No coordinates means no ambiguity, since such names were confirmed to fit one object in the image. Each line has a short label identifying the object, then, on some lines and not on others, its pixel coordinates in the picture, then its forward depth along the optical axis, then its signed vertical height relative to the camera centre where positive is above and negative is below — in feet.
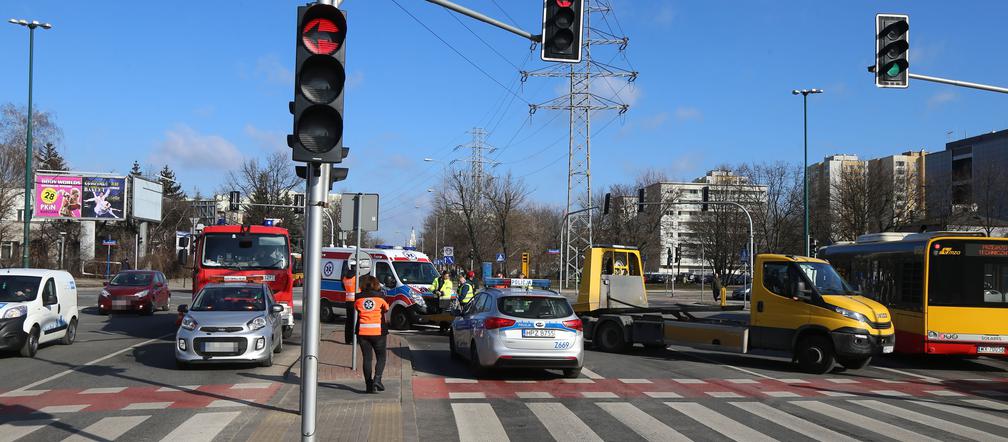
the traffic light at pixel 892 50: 42.22 +11.07
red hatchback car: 90.99 -6.15
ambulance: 76.43 -3.50
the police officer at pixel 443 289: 71.87 -3.84
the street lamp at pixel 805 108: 123.07 +23.15
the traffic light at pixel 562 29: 31.91 +8.91
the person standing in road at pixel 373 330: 35.96 -3.92
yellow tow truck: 46.96 -4.67
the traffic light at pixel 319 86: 18.93 +3.80
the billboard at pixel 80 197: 181.78 +9.99
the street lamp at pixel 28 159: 104.41 +10.67
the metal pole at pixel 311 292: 19.99 -1.22
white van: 47.42 -4.53
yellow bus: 50.70 -2.52
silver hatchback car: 43.24 -5.13
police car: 40.88 -4.46
